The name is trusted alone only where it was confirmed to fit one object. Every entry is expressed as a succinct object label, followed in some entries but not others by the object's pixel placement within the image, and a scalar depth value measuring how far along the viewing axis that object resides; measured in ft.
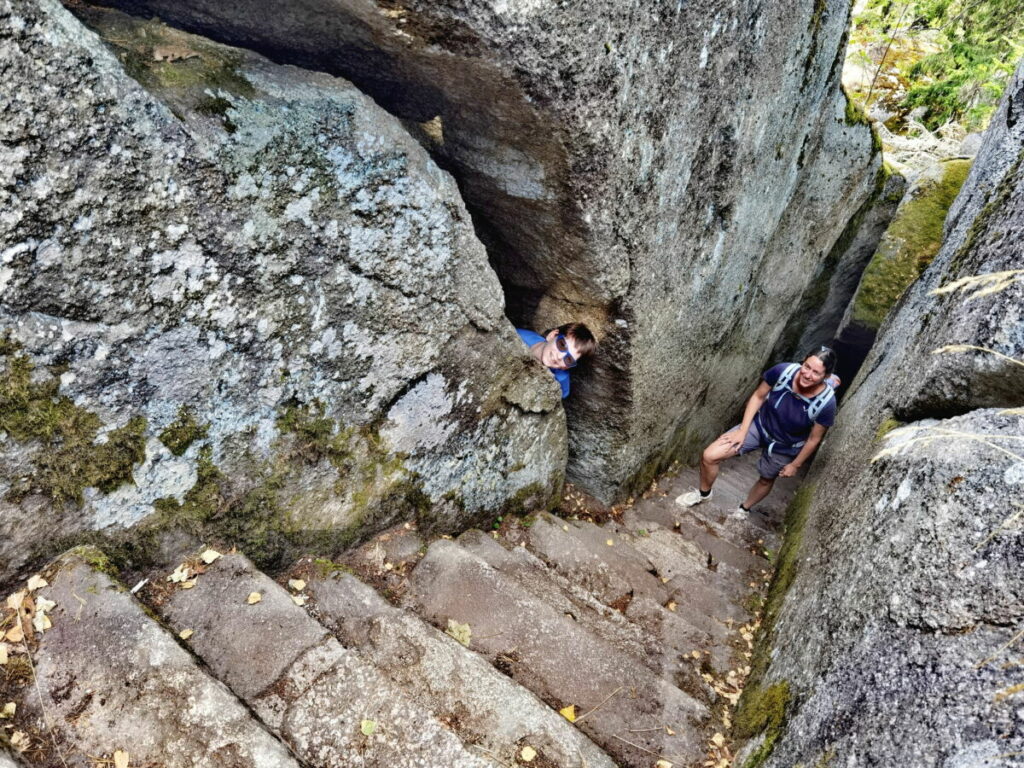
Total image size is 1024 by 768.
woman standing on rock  17.12
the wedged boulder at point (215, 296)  6.64
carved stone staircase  6.40
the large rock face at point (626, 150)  8.98
